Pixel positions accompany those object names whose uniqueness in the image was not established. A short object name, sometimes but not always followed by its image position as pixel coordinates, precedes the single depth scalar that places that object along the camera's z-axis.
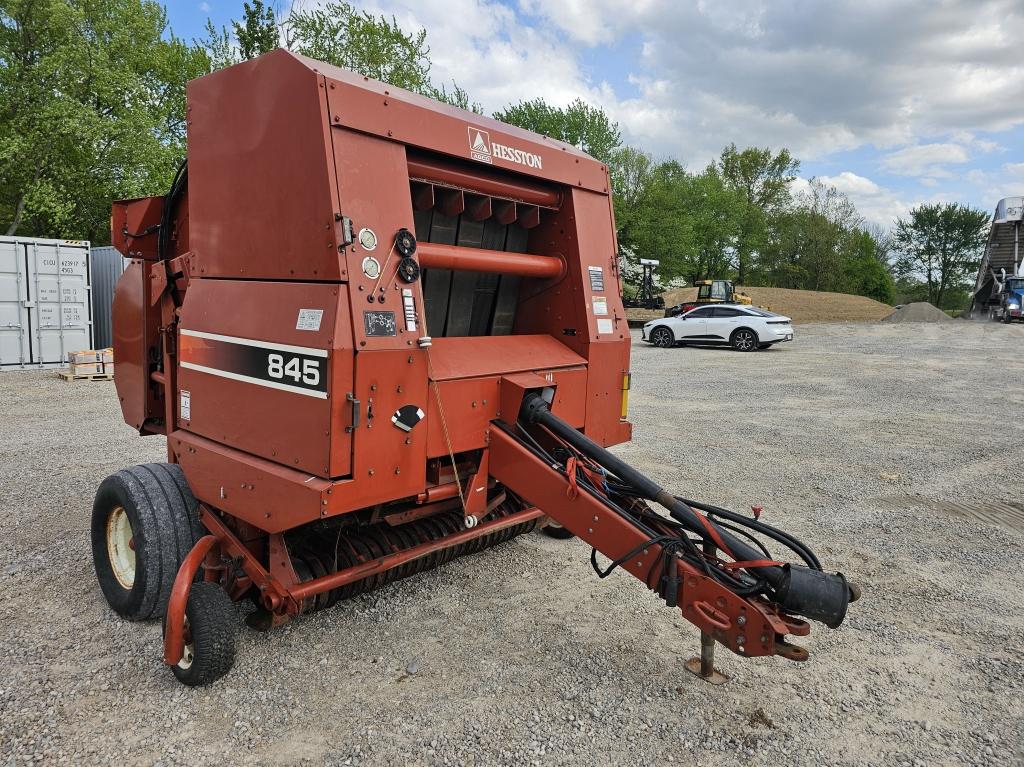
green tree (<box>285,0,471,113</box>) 29.58
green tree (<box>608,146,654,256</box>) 42.19
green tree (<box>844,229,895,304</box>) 55.72
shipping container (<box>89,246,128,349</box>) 15.65
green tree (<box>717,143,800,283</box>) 57.56
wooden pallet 12.12
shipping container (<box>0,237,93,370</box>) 12.74
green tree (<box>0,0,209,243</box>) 18.09
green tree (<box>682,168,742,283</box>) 46.81
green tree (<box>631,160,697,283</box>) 41.19
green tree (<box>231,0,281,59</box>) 21.59
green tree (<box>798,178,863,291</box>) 53.28
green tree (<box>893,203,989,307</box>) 56.75
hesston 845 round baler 2.77
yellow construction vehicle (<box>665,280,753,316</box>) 27.83
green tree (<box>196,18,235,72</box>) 25.98
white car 20.00
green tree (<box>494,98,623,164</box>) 41.47
